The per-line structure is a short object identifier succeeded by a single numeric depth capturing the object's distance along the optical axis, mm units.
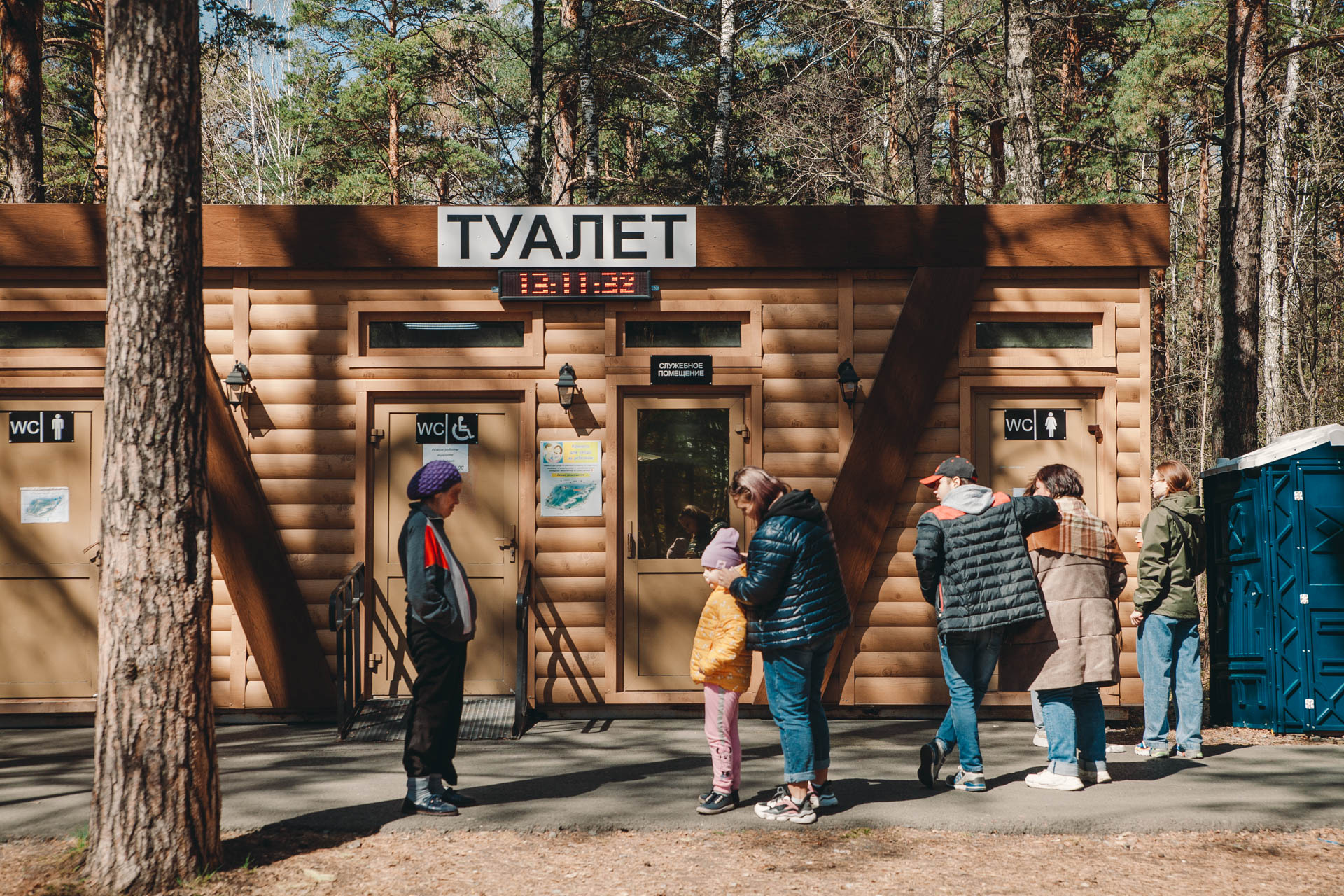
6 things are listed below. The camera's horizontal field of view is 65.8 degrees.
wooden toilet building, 7191
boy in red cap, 5129
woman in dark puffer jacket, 4758
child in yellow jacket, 4895
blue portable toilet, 6727
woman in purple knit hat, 4922
